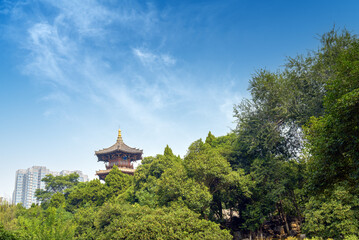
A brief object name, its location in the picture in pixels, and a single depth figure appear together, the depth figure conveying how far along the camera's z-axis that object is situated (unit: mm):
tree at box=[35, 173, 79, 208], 48656
